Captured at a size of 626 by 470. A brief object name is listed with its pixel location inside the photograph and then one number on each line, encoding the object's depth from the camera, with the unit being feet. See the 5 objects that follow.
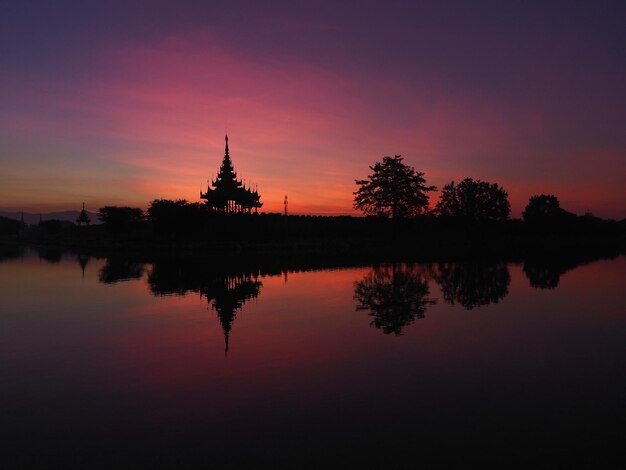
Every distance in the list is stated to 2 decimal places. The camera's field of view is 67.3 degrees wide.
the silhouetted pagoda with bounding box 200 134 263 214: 287.89
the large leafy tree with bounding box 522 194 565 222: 406.23
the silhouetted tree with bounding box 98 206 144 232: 243.60
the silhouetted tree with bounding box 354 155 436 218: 268.21
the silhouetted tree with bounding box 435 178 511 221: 325.21
